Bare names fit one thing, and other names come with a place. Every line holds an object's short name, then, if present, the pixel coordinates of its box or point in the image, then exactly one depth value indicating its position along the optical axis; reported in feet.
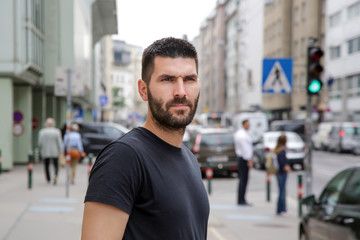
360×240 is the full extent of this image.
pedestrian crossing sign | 46.03
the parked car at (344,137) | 130.11
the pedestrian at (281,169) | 42.65
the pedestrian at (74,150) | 63.40
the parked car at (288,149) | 90.02
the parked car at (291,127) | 142.31
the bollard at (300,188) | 40.02
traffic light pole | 38.93
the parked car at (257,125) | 145.18
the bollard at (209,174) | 53.77
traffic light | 37.63
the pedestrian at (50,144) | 60.13
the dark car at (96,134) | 101.91
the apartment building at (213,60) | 383.18
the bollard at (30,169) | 55.11
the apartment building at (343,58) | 173.68
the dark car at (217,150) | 75.77
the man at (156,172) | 6.98
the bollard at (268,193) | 50.83
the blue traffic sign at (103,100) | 159.02
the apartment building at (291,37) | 201.87
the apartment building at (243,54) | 276.41
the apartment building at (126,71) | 513.04
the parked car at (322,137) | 143.80
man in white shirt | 47.42
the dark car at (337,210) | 20.13
